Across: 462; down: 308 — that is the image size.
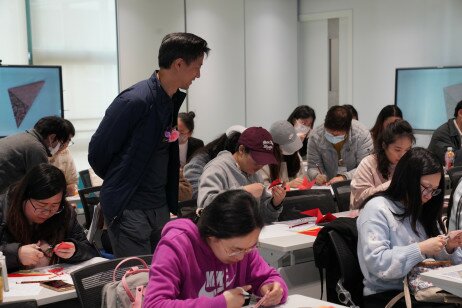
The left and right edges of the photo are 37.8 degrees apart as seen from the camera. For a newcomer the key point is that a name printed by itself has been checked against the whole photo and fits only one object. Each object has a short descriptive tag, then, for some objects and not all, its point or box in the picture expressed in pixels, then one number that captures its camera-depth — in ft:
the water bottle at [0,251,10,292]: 10.40
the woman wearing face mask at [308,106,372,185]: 21.17
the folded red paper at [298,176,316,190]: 18.93
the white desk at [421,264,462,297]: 9.89
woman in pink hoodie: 8.23
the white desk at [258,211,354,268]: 13.23
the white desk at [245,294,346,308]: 9.43
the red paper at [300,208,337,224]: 15.30
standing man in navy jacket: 11.50
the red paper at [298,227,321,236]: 14.43
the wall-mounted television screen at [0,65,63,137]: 23.94
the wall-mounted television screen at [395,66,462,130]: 29.07
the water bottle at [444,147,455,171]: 23.61
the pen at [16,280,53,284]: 11.02
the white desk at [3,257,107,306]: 10.17
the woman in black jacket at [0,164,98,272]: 11.62
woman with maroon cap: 13.71
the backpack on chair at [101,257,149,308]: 8.39
